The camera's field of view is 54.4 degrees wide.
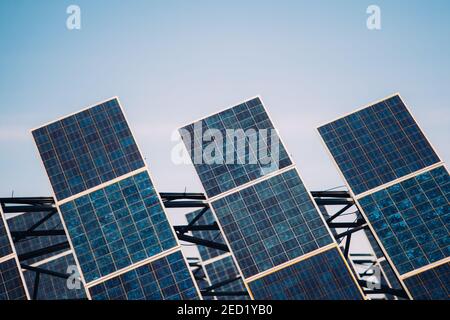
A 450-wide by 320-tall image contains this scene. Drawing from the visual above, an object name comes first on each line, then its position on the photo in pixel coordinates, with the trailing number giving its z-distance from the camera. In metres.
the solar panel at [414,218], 30.86
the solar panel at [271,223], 30.92
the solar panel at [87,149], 32.44
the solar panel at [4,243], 29.64
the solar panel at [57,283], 44.44
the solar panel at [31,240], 46.56
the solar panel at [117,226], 29.59
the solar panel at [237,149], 33.81
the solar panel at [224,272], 47.88
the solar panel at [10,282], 28.25
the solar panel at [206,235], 49.44
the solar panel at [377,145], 34.09
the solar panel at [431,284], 29.45
